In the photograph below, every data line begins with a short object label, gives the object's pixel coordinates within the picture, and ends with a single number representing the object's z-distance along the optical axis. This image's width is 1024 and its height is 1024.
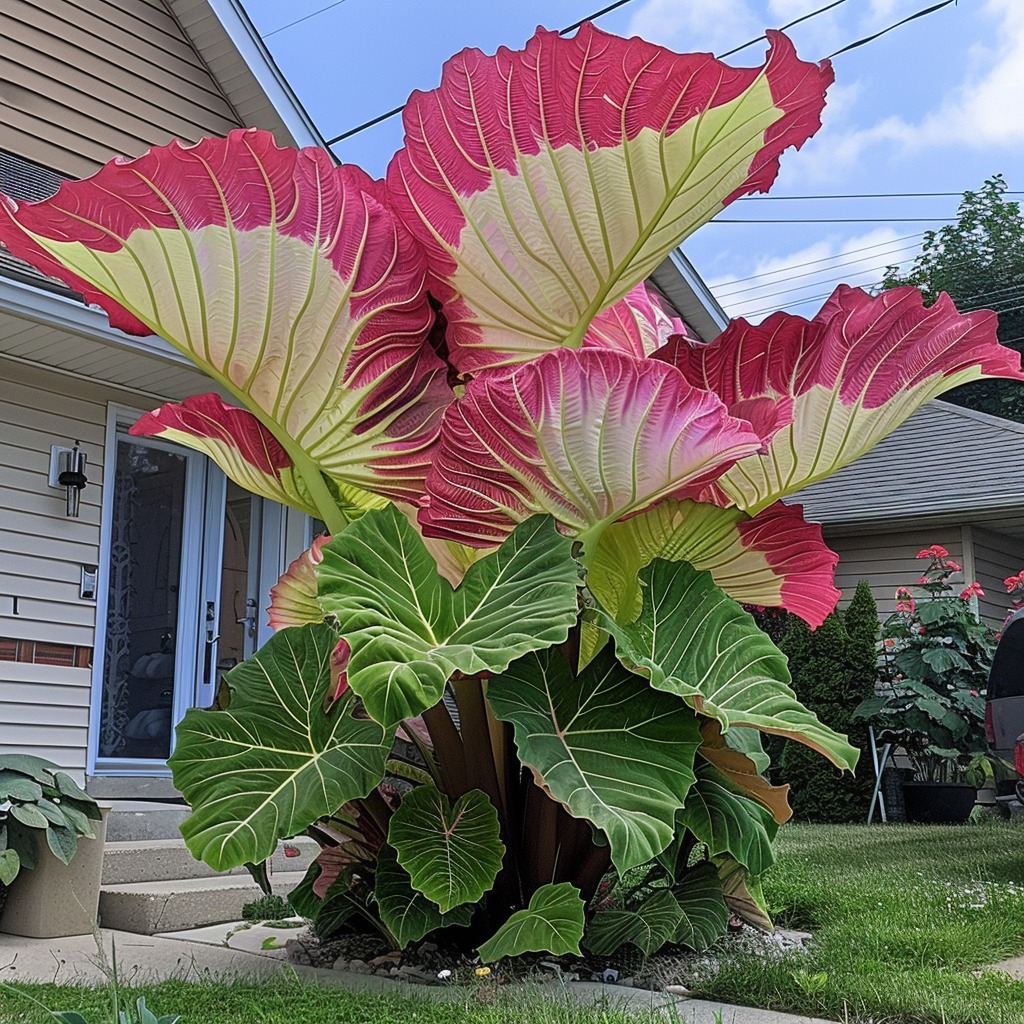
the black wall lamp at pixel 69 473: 5.21
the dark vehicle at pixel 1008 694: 4.49
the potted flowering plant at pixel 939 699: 7.43
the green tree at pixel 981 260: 24.64
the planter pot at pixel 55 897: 3.39
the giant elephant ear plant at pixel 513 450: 2.19
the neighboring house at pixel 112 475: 5.04
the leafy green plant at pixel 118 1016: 1.32
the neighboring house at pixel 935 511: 9.53
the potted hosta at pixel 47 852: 3.33
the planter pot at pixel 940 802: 7.46
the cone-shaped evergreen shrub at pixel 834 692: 7.90
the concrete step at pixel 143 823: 4.52
